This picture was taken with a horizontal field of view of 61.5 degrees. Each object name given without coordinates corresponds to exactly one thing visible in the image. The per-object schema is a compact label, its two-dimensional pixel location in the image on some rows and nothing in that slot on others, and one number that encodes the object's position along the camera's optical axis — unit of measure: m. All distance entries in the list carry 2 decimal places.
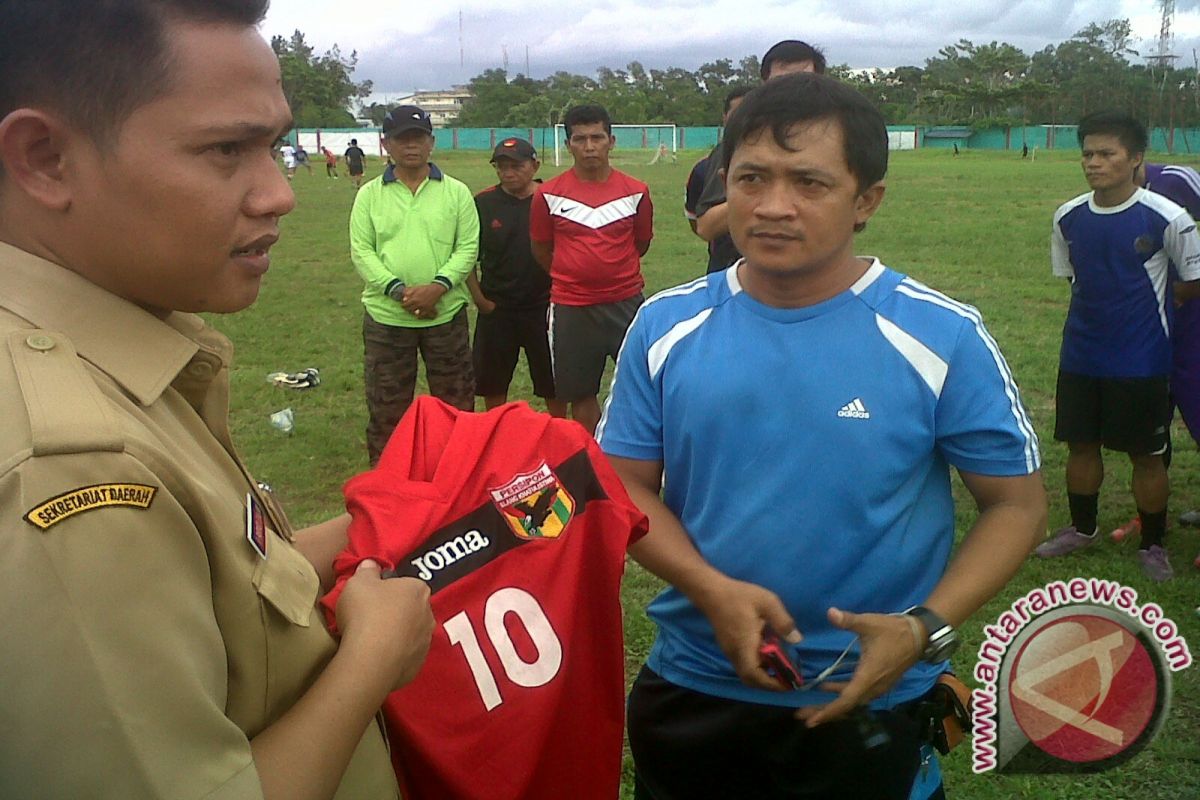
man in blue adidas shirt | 1.84
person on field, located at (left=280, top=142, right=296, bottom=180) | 38.06
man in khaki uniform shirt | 0.85
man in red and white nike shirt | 6.16
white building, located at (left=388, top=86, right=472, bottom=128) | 146.38
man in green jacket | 5.97
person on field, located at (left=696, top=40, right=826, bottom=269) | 4.92
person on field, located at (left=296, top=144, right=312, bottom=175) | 41.28
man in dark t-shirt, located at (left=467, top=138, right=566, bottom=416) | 6.64
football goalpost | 61.48
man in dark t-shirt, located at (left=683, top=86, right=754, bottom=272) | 5.28
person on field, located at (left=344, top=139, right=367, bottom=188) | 29.86
